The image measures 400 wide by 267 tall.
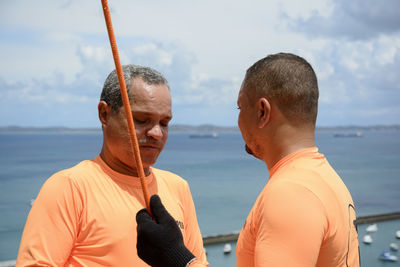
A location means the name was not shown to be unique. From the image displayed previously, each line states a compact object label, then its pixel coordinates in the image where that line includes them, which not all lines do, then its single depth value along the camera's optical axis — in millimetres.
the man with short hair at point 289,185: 1558
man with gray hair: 1979
